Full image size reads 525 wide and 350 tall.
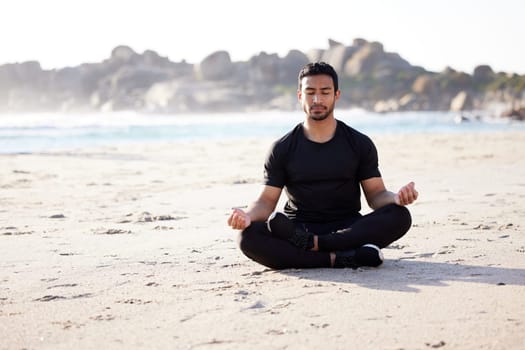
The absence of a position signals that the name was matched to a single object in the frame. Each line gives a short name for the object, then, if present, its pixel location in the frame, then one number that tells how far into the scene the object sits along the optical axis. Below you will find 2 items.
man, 4.06
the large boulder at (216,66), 136.38
